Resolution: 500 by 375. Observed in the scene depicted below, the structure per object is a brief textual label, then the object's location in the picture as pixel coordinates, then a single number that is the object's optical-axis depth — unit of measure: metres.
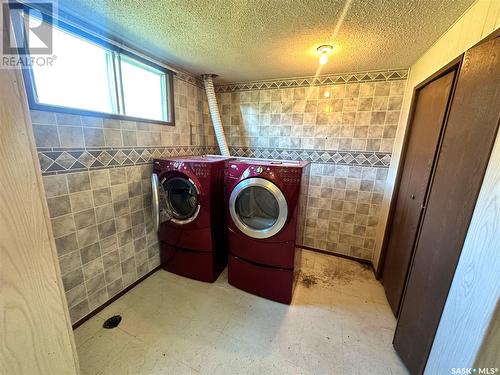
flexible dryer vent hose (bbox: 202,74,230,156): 2.34
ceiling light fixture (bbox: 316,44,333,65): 1.59
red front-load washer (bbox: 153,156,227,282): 1.74
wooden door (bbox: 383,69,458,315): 1.36
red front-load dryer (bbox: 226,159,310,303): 1.50
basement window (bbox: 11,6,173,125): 1.16
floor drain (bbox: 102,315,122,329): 1.49
